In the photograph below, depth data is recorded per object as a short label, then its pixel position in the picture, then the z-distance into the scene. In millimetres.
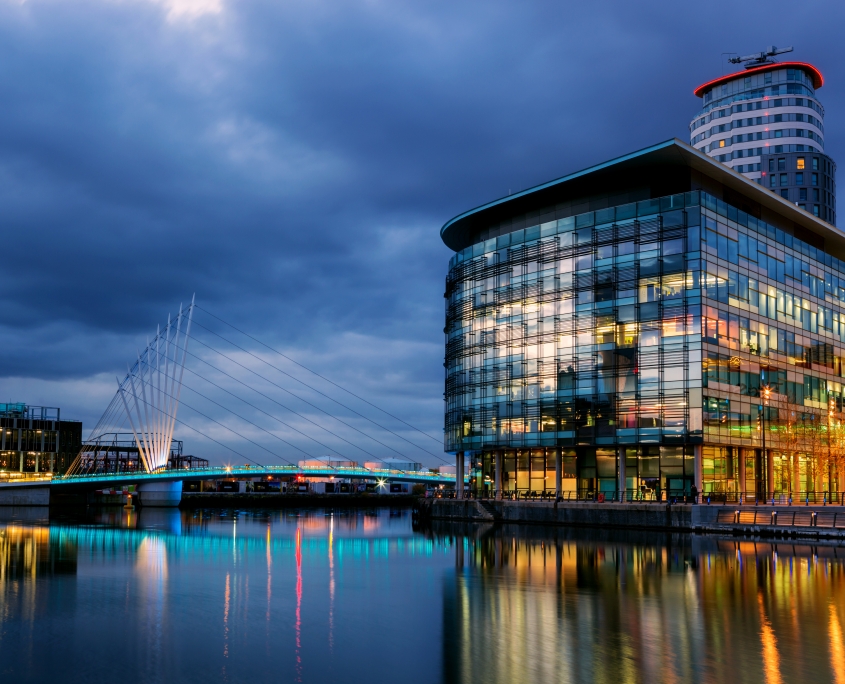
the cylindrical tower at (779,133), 154250
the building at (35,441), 171125
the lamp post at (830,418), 83688
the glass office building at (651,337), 78938
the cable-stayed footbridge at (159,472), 123750
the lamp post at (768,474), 86075
